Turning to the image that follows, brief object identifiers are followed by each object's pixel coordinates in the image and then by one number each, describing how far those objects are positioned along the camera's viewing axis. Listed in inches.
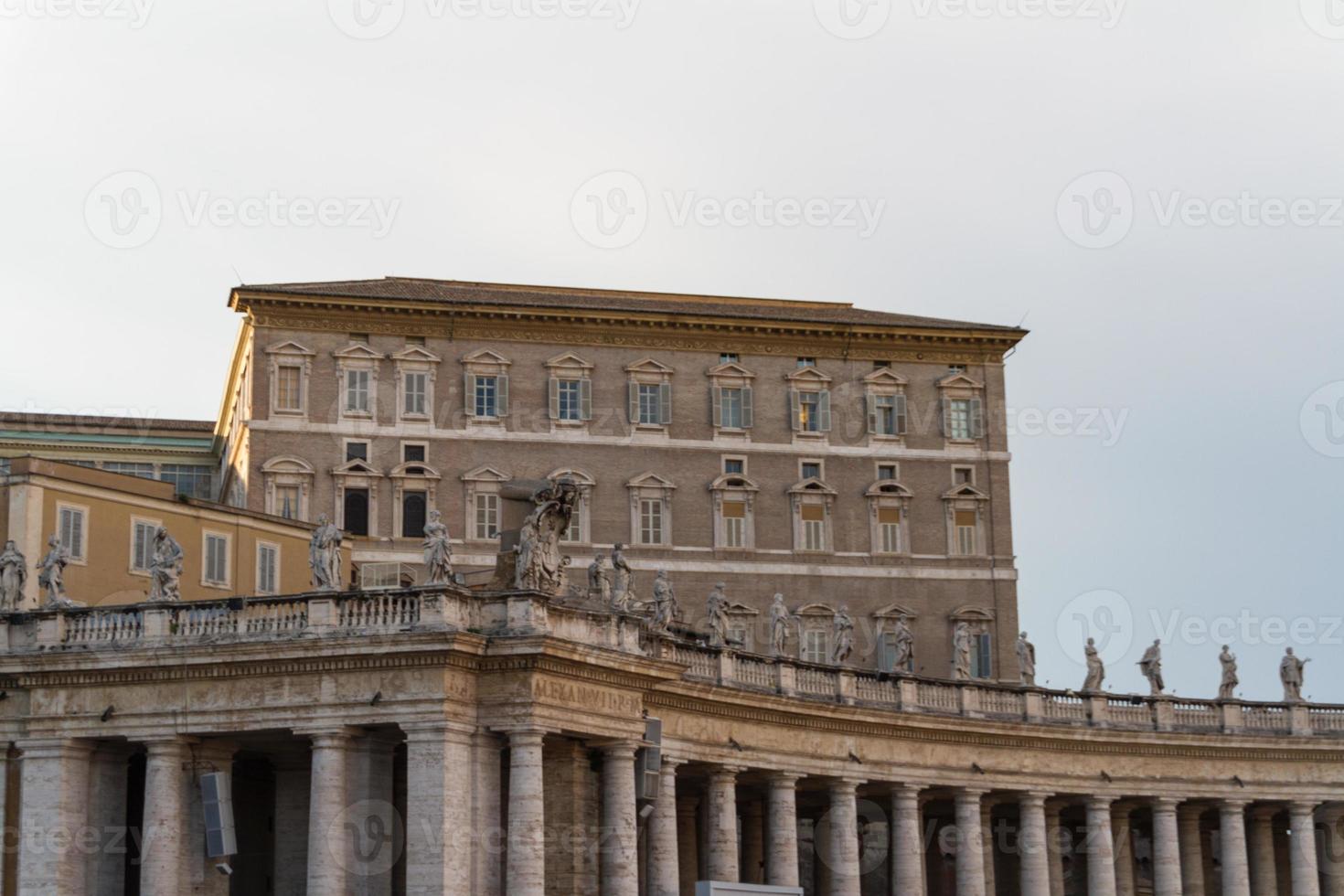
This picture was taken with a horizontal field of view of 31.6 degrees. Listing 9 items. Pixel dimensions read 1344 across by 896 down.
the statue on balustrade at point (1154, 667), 3085.6
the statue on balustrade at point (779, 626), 2655.0
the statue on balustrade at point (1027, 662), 2997.0
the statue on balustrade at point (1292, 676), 3179.1
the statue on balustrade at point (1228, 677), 3120.1
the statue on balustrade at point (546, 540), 2065.7
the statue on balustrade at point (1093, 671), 3019.2
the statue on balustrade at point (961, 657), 2956.2
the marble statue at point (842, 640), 2792.8
